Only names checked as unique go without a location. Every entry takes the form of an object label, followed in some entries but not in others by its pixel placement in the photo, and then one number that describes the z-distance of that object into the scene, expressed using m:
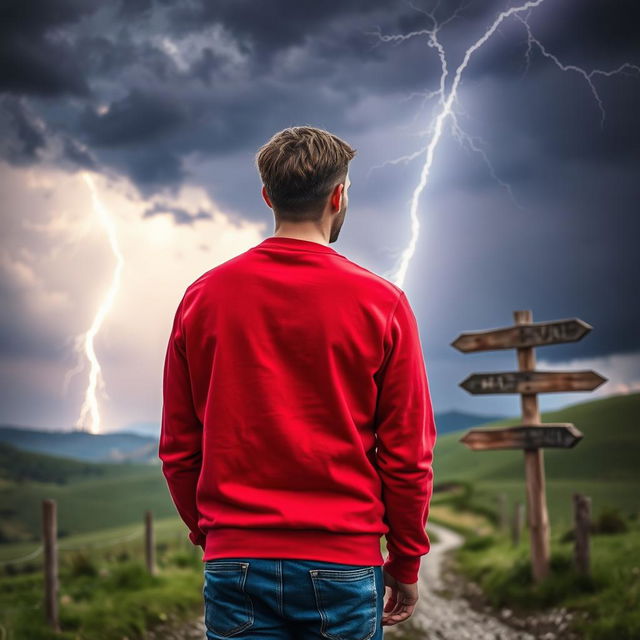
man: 1.76
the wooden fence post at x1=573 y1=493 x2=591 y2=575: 7.33
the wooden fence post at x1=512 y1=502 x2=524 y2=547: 11.43
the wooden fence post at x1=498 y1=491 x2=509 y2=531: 18.03
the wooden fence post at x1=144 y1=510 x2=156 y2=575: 9.18
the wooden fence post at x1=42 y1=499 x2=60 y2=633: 6.53
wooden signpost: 7.68
